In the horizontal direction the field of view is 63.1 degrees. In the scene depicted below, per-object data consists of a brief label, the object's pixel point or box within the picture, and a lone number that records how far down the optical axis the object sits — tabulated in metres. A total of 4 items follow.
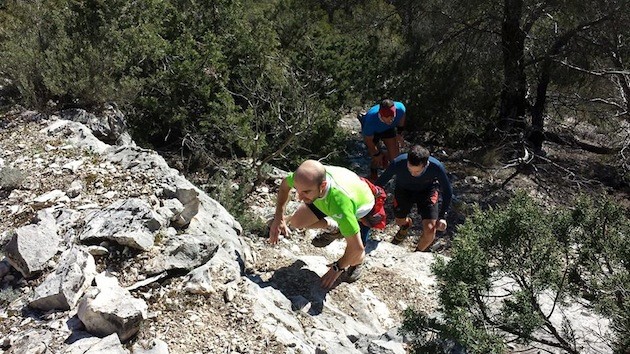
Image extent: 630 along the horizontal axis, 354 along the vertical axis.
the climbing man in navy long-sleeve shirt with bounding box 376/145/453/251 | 4.46
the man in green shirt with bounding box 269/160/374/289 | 3.35
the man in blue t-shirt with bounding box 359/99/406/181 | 6.32
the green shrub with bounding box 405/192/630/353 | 3.13
